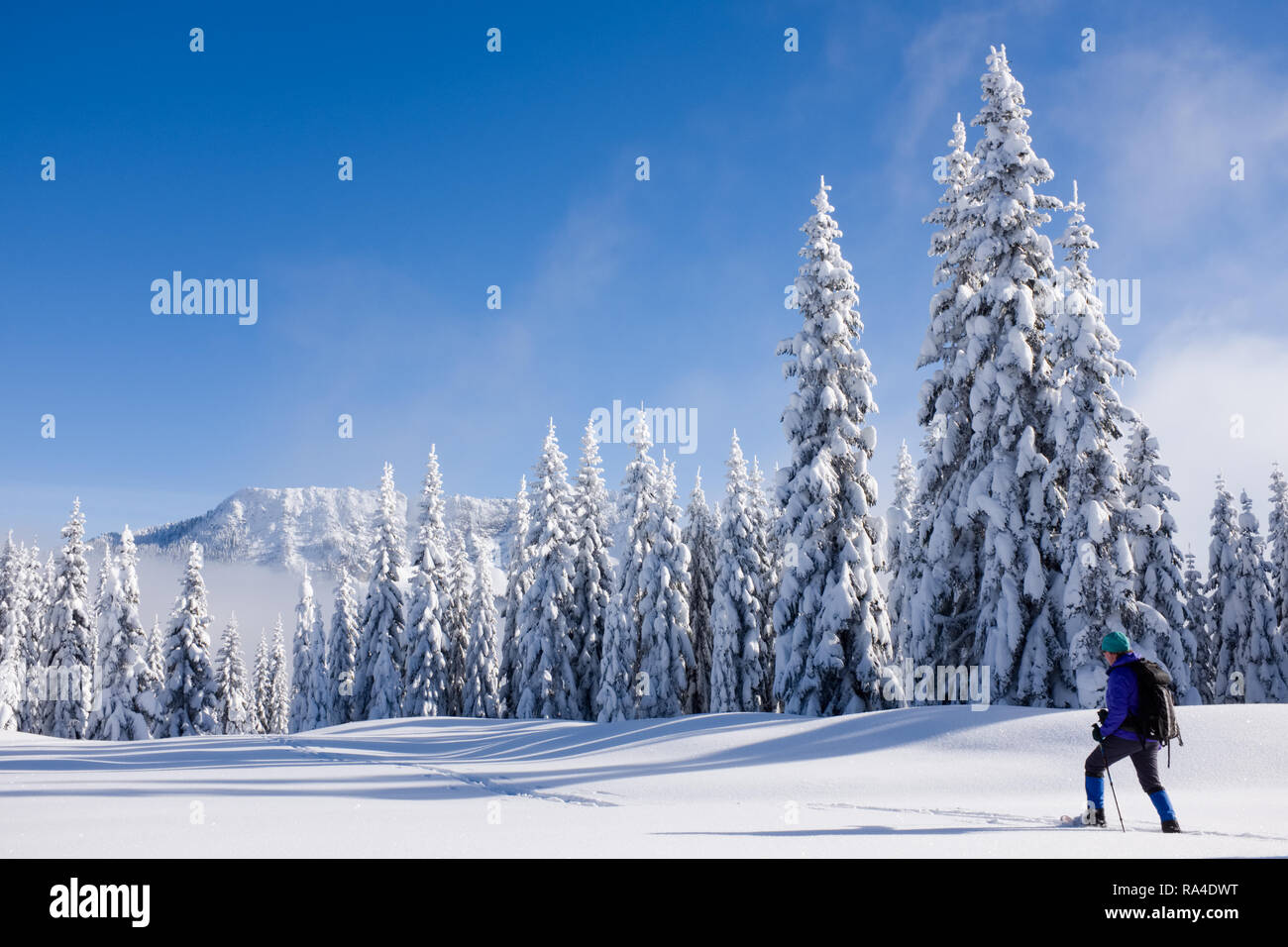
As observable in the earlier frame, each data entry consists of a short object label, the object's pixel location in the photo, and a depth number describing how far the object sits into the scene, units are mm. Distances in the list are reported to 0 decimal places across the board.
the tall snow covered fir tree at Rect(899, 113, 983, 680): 21500
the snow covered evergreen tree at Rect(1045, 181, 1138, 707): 19172
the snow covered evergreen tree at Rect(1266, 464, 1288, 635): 35875
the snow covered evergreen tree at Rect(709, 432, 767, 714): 36000
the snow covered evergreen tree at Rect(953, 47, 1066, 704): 19844
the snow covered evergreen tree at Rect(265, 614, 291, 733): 89875
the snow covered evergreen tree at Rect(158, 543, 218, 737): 42750
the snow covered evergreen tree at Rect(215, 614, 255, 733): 55562
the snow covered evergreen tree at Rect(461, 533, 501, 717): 45594
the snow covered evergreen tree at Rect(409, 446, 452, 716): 43438
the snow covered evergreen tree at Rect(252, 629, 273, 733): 85938
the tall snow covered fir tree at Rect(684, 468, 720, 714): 41188
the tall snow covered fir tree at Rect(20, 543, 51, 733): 45688
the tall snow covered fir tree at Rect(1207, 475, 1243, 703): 34906
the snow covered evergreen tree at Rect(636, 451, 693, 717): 36594
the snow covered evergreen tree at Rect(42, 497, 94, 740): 43500
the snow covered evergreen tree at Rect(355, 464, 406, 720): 44656
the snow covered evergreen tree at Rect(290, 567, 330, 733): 55719
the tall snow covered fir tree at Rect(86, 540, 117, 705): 42719
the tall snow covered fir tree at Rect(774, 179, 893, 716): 23438
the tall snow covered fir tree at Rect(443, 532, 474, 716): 48062
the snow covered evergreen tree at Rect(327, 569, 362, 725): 51938
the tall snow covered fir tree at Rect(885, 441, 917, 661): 22562
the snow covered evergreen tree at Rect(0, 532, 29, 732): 42938
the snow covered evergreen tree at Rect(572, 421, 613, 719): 39656
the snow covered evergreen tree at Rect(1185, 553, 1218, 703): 35603
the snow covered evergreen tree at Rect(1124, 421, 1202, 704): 21984
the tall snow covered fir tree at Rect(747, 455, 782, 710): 36812
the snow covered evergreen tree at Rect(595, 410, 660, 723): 36281
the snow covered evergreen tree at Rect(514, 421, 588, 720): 38250
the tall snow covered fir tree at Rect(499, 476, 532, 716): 41562
